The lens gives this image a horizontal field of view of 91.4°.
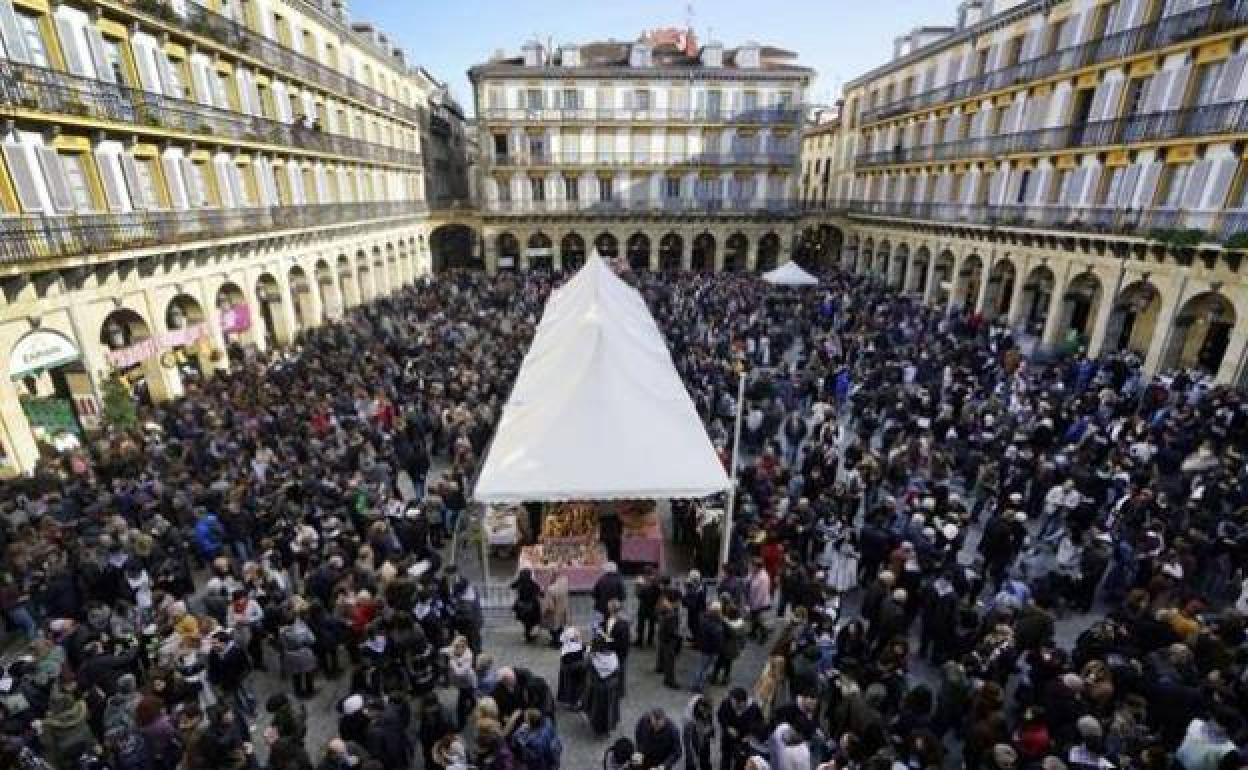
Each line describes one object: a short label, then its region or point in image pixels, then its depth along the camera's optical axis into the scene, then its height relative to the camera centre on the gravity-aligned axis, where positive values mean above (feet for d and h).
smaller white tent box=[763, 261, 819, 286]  83.17 -13.25
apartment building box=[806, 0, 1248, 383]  54.75 +0.44
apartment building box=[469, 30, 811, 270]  120.67 +5.71
